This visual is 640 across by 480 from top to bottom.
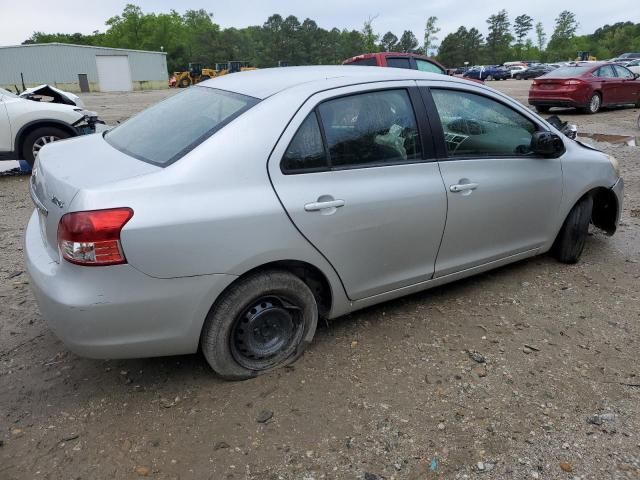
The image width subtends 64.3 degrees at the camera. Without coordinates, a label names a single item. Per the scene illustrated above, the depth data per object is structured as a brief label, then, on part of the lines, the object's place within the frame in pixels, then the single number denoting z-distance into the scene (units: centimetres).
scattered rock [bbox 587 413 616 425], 254
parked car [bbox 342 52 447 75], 1098
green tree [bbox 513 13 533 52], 10806
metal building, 4456
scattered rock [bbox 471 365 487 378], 290
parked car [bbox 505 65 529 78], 5192
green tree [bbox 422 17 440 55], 8800
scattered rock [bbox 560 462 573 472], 226
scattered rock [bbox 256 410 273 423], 256
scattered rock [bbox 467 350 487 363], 303
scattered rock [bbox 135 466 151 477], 223
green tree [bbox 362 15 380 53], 7738
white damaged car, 751
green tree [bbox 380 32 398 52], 9081
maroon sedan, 1397
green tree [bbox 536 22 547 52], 10369
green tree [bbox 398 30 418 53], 9150
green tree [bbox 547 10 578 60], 9556
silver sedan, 232
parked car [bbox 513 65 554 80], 4862
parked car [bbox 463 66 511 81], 5022
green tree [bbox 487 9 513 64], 9406
